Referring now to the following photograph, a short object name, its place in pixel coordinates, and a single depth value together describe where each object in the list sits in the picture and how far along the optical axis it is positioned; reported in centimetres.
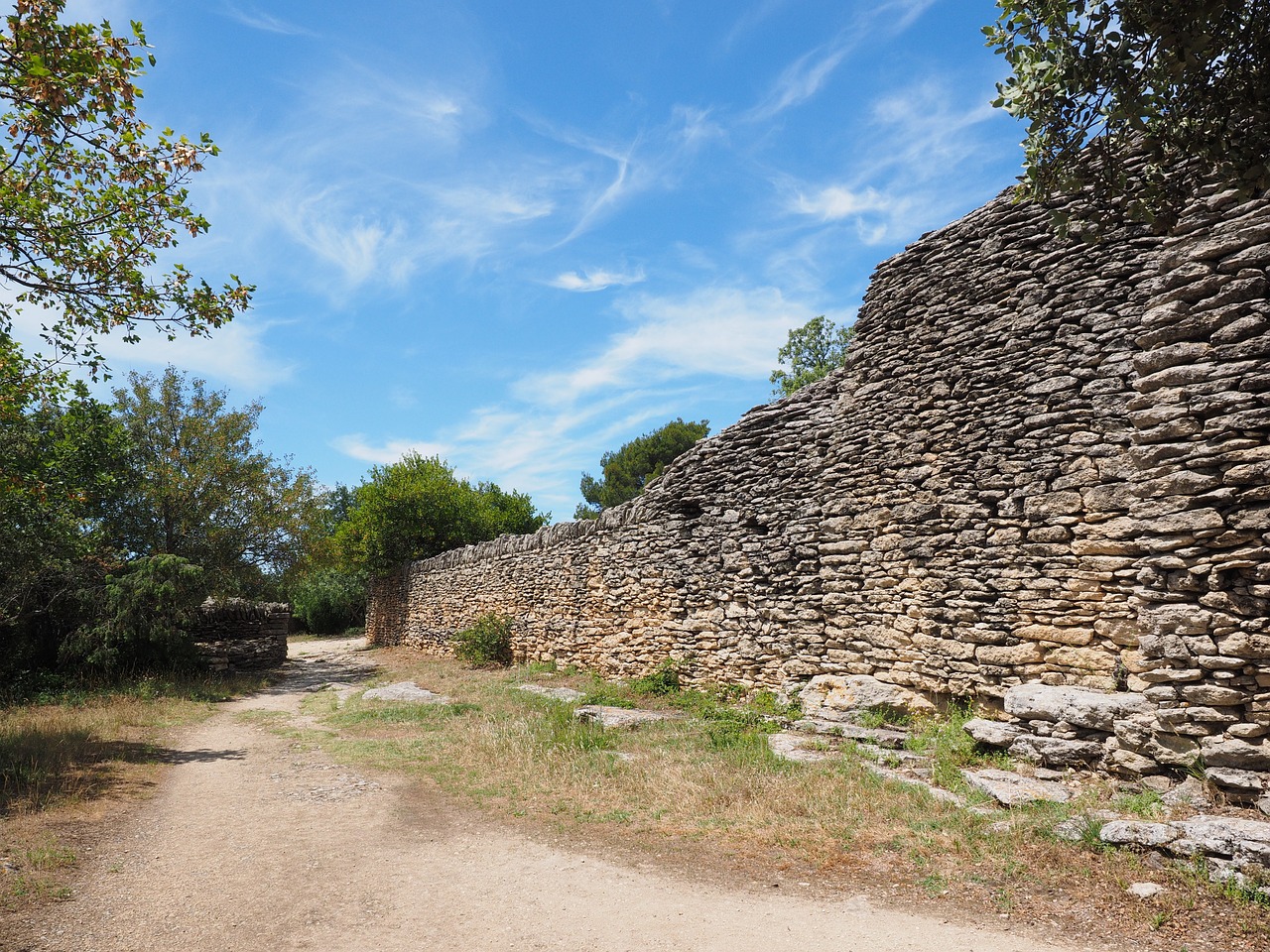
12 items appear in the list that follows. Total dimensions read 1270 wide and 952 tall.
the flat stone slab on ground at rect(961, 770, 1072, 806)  527
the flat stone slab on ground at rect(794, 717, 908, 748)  719
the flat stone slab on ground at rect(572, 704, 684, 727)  905
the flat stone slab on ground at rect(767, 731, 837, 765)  685
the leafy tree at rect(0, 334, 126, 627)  853
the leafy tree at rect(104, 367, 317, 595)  1905
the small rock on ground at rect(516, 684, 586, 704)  1144
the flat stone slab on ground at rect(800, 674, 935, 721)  809
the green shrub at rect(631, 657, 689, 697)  1167
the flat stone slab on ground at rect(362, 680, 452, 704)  1277
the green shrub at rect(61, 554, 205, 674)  1342
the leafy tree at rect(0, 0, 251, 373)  654
